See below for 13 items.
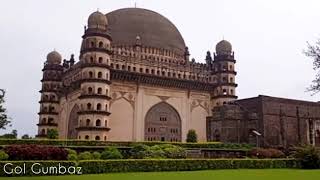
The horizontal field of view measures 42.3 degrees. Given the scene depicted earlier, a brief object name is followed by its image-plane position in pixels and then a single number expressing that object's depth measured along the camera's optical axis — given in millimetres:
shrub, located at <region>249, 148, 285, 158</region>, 28697
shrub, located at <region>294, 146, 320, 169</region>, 23000
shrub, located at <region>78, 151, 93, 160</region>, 21953
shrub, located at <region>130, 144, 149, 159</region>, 24766
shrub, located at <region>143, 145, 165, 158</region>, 23938
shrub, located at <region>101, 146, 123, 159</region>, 23047
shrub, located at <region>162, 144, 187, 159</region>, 24812
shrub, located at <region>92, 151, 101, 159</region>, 22803
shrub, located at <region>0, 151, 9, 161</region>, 18719
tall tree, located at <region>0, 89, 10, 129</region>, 31650
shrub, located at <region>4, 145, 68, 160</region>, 19297
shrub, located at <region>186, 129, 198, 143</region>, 37744
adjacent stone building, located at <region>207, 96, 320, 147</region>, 37625
